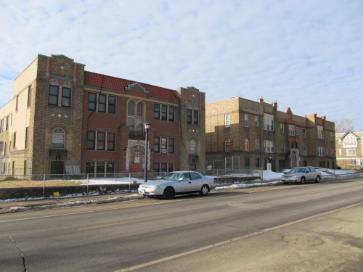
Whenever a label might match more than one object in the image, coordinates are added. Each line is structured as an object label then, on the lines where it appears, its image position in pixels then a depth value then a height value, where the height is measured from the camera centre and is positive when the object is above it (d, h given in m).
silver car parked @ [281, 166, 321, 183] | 31.02 -0.37
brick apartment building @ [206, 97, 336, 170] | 52.25 +5.23
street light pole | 23.97 +1.77
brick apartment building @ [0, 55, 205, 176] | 32.81 +4.63
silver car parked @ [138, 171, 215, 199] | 19.52 -0.82
